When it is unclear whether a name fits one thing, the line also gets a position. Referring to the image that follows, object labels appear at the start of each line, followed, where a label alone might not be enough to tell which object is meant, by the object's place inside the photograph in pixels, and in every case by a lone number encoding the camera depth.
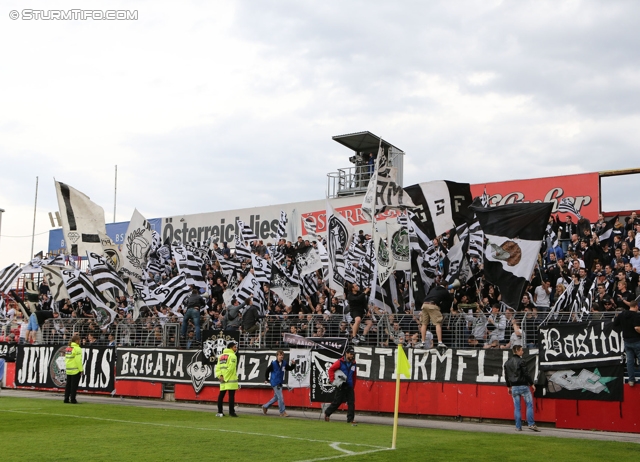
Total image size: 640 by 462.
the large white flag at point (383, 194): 21.23
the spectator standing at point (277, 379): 21.03
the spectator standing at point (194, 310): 24.66
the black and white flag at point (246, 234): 26.13
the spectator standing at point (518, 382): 17.38
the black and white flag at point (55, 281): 29.42
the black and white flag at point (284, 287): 23.94
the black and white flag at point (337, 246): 22.47
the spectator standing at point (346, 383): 18.84
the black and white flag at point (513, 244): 18.70
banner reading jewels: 26.73
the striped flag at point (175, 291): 25.08
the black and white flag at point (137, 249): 27.73
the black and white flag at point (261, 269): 24.50
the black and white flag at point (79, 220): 27.70
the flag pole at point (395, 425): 12.56
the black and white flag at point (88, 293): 27.39
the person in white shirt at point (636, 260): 19.19
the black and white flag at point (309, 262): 24.41
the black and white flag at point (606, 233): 21.78
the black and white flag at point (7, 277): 31.03
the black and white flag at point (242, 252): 25.73
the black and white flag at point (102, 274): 27.16
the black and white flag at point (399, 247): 20.91
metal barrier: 18.72
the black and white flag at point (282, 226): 26.23
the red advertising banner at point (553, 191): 26.36
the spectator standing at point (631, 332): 16.17
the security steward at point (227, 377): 19.91
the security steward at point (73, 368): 22.52
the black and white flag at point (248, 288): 23.95
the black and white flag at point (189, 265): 25.48
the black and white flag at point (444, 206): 20.73
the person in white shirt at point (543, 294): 19.61
